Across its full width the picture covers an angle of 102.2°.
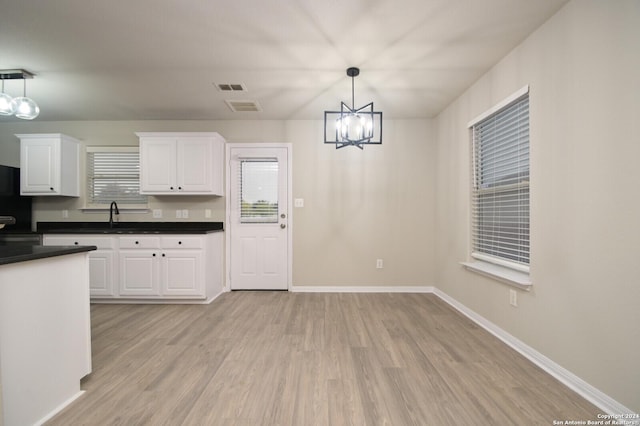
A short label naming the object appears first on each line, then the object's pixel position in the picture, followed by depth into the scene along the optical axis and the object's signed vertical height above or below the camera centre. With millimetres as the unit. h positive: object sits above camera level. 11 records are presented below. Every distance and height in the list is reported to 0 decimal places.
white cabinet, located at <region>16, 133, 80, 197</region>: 3463 +661
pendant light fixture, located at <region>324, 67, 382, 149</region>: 2289 +763
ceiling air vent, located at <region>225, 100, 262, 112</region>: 3252 +1389
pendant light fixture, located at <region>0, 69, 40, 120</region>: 2330 +994
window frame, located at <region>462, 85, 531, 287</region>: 2105 -266
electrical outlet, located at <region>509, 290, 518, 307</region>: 2143 -715
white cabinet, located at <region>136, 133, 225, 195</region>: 3488 +671
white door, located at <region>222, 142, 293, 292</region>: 3801 +112
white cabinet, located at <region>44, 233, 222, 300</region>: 3211 -670
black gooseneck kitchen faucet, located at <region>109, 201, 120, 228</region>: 3701 +34
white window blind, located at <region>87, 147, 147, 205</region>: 3836 +542
